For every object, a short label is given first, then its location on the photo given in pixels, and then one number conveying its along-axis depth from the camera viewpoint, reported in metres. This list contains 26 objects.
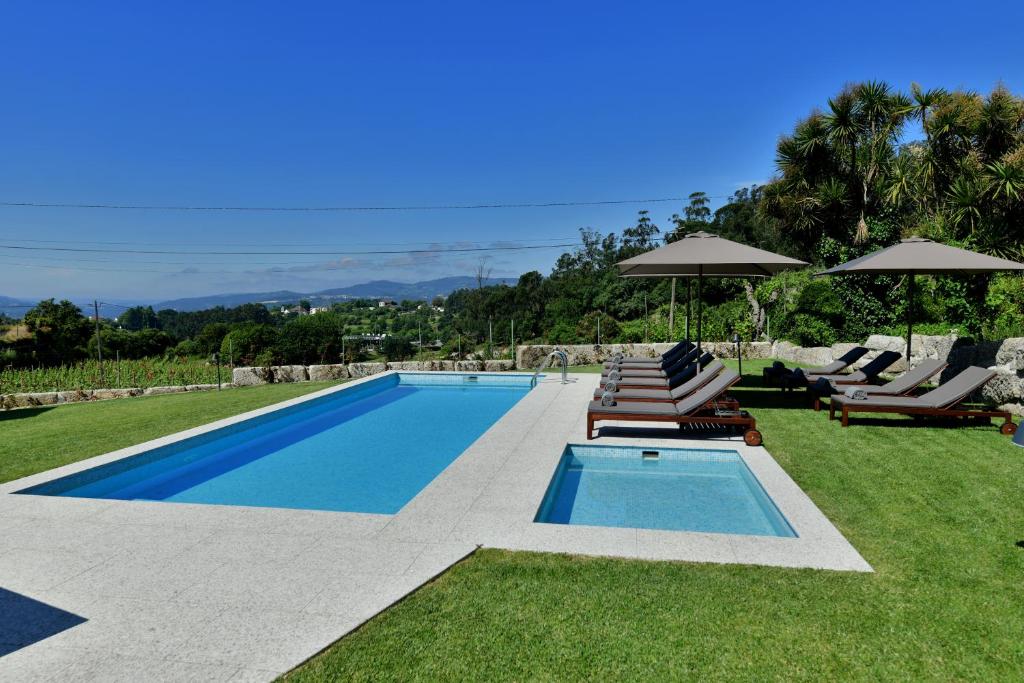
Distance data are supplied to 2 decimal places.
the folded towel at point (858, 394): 7.10
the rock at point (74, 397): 12.12
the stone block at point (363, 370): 14.53
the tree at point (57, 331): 23.84
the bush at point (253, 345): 25.78
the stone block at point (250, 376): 14.41
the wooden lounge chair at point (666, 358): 10.46
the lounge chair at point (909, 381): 7.23
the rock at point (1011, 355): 7.40
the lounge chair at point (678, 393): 7.23
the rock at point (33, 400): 11.55
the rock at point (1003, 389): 7.19
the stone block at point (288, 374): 14.62
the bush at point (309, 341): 27.02
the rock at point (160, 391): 13.09
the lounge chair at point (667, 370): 9.54
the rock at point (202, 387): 13.62
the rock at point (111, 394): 12.57
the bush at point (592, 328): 23.03
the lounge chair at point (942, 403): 6.68
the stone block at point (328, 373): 14.52
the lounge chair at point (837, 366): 9.34
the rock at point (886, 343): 11.33
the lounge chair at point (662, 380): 8.63
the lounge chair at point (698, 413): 6.41
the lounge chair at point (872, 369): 8.43
